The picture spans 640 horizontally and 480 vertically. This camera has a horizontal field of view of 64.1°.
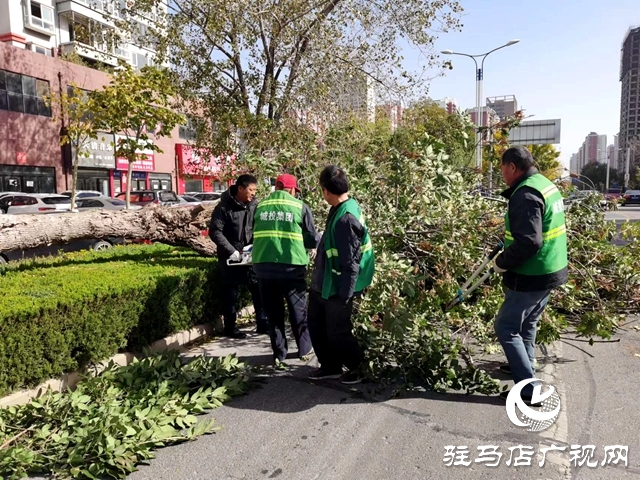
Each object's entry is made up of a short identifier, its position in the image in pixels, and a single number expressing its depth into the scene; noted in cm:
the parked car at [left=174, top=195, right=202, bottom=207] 2561
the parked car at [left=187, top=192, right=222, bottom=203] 2903
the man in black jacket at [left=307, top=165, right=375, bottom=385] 392
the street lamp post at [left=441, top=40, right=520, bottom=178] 2225
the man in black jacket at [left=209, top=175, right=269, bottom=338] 555
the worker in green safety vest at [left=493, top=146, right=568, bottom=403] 351
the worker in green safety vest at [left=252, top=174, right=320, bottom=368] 455
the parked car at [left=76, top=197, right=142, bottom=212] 1877
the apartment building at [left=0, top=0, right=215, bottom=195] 2506
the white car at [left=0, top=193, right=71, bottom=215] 1783
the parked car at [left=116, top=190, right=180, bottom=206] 2386
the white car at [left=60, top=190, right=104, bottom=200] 2204
